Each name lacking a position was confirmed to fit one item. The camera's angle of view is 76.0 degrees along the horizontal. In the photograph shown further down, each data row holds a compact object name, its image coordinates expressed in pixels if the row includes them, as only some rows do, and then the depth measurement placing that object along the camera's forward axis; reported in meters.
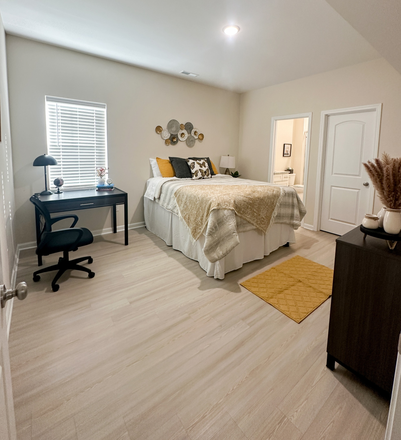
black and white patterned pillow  4.35
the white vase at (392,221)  1.30
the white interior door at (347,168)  3.85
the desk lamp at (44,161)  3.02
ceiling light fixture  2.76
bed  2.72
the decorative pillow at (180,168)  4.29
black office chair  2.44
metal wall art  4.52
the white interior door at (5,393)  0.69
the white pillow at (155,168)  4.36
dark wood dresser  1.30
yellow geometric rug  2.31
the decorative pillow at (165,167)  4.31
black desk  3.05
